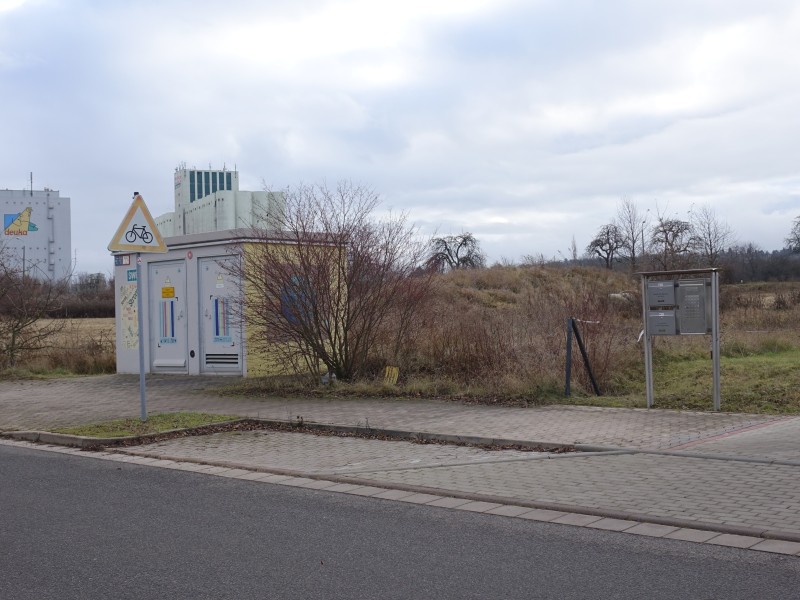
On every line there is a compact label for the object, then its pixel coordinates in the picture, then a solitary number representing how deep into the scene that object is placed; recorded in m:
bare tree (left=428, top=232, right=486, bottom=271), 59.22
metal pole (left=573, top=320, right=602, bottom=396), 14.23
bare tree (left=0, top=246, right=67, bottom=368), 23.81
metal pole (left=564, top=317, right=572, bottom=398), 13.95
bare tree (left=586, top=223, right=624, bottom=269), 50.03
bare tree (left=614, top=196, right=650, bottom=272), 41.12
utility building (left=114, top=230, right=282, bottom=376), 18.44
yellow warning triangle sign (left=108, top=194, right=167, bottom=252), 12.05
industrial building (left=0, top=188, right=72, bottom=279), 101.19
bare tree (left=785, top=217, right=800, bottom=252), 56.14
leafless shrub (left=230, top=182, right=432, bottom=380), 16.05
